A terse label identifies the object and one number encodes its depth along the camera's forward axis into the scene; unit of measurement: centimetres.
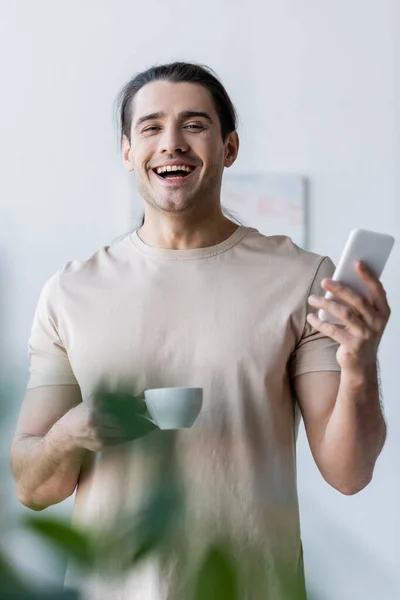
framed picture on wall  313
